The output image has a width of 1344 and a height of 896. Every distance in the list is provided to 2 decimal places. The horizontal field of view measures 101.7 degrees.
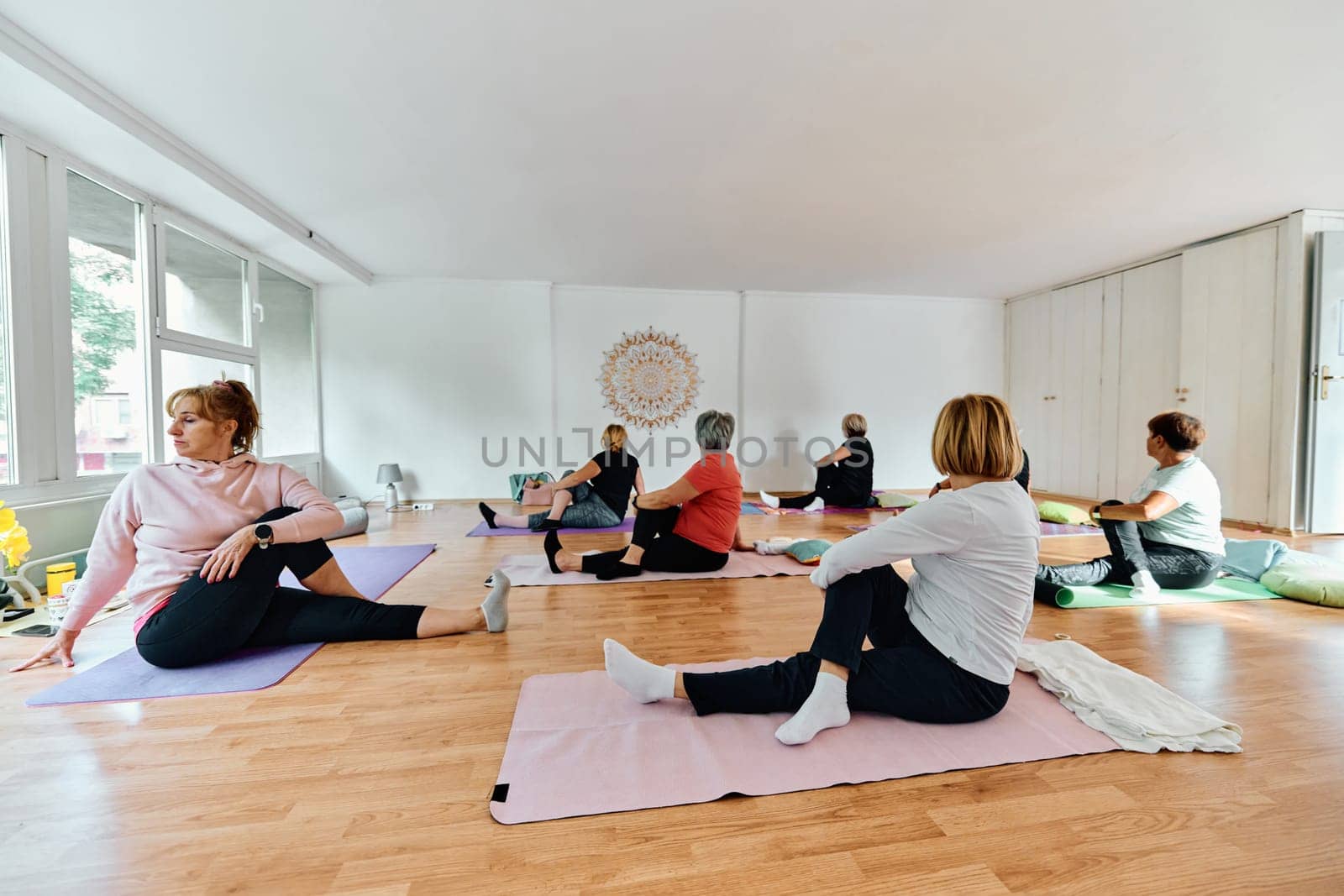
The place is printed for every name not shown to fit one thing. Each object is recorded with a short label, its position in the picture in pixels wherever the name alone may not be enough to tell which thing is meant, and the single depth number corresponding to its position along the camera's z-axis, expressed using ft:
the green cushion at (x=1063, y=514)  15.96
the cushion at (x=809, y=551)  11.03
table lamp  19.20
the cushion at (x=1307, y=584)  8.62
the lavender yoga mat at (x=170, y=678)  5.66
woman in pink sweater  5.84
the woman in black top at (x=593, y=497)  14.10
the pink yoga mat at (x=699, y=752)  4.04
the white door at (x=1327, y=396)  13.89
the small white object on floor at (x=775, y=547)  11.86
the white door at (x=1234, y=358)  14.87
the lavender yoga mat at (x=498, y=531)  14.33
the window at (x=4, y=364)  9.29
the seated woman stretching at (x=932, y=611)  4.36
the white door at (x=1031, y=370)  22.59
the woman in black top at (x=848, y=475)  18.62
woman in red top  9.61
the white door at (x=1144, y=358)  17.63
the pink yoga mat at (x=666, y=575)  10.05
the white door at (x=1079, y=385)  20.35
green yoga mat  8.64
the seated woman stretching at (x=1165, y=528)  8.66
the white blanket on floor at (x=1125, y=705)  4.75
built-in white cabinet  15.11
